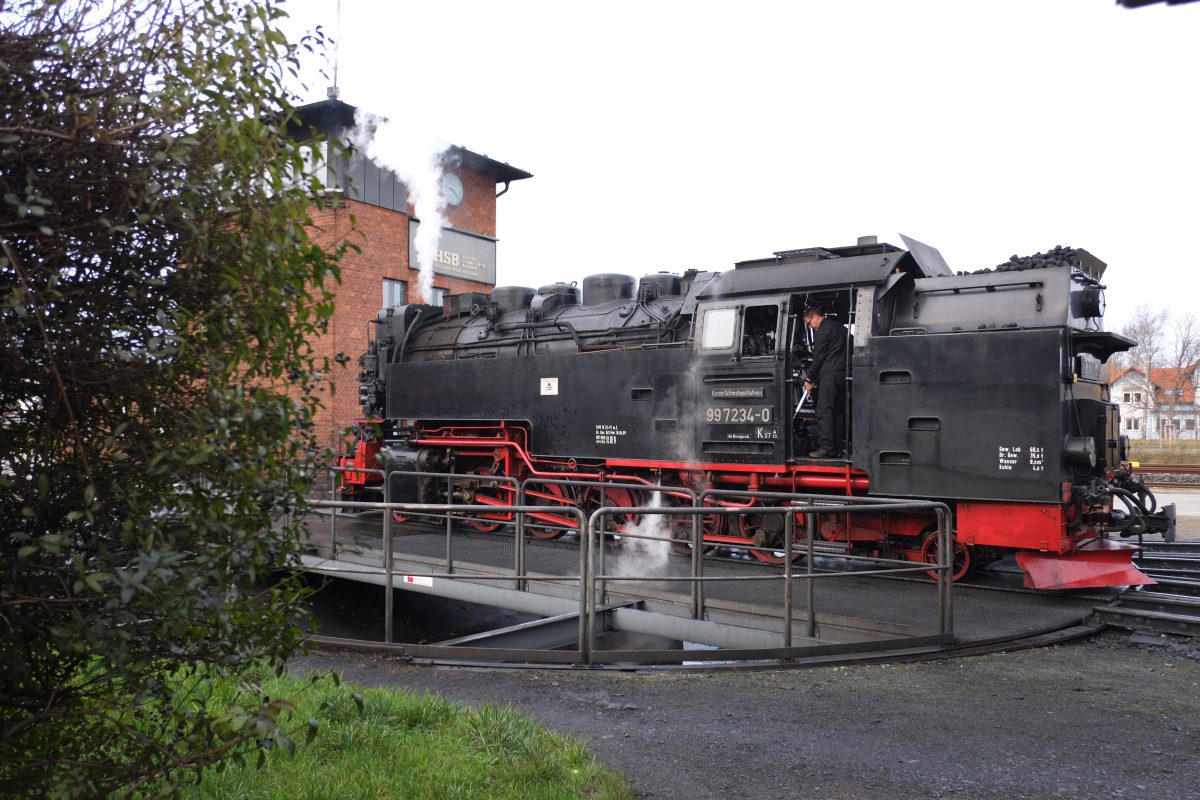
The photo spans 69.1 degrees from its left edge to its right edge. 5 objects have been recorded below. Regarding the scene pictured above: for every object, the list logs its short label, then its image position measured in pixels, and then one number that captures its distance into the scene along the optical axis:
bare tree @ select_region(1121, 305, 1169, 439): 44.31
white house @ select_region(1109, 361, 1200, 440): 42.31
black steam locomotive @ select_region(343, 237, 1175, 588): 7.80
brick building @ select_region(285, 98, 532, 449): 18.23
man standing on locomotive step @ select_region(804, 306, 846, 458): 8.73
